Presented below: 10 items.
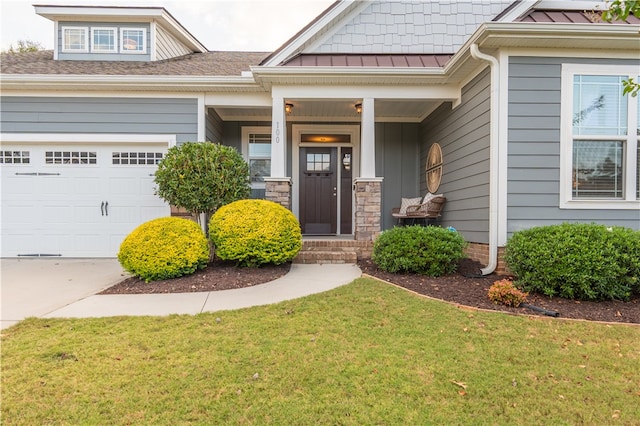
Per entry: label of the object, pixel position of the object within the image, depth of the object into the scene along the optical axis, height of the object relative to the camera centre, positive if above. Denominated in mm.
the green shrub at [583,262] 3494 -593
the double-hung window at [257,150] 7617 +1238
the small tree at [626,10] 1797 +1085
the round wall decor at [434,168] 6543 +763
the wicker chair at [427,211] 6230 -106
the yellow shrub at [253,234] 4680 -419
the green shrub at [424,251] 4523 -624
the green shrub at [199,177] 5246 +427
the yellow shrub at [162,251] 4324 -614
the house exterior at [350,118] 4617 +1561
